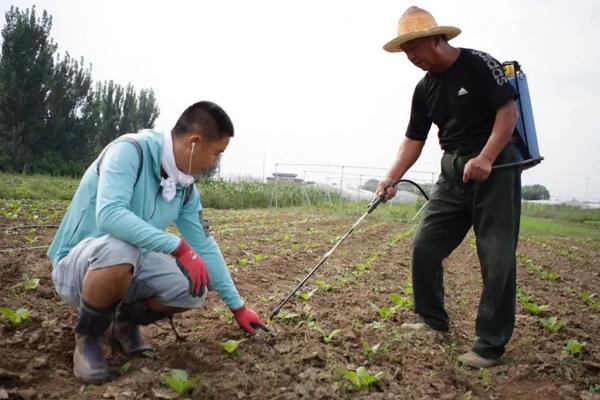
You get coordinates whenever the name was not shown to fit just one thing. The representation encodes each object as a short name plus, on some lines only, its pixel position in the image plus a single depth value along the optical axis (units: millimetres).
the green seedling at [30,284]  3741
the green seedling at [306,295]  4078
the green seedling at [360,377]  2330
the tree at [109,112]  36406
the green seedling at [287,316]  3410
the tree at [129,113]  38719
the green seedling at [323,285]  4627
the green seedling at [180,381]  2160
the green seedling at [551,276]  6363
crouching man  2260
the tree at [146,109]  40875
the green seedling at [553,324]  3621
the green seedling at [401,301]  4027
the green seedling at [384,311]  3720
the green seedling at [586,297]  5003
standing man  2871
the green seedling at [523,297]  4652
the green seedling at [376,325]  3348
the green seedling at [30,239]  6176
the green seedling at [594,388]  2614
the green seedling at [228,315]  3291
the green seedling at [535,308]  4164
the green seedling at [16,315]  2900
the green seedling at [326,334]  2975
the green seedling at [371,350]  2799
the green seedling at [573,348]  3053
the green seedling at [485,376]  2700
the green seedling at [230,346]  2645
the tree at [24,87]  28094
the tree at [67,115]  30172
